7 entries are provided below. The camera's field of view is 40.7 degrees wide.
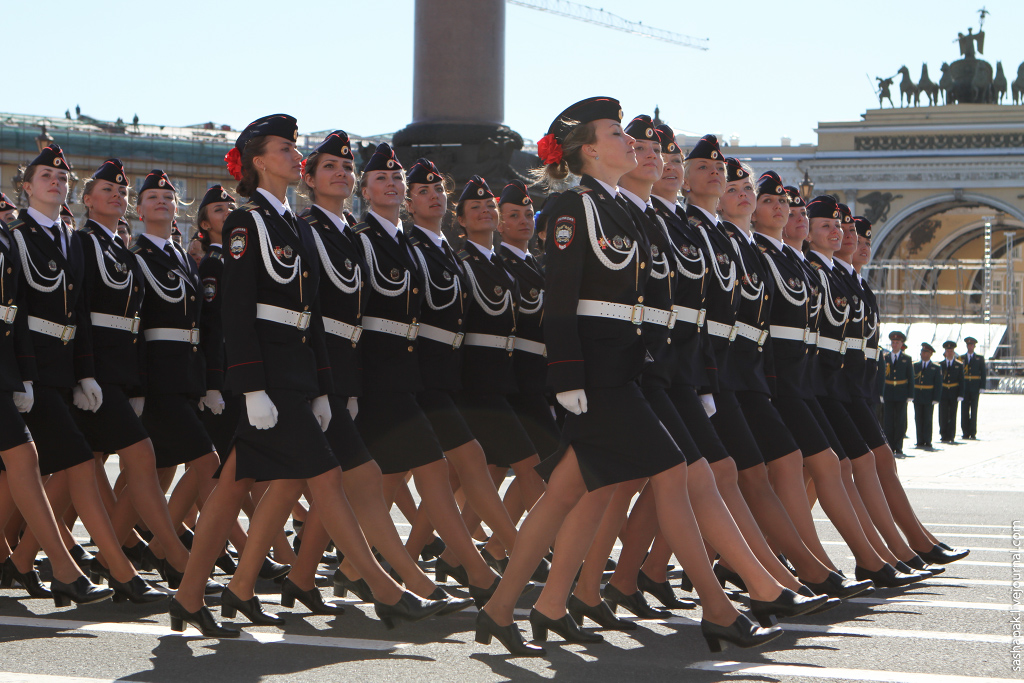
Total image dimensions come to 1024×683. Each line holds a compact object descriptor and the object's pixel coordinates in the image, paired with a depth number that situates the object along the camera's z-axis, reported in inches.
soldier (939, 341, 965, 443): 874.1
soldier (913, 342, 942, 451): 842.2
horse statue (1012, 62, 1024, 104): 2349.3
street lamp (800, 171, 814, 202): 872.9
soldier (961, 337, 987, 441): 892.6
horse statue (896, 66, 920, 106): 2370.8
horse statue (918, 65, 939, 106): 2375.7
